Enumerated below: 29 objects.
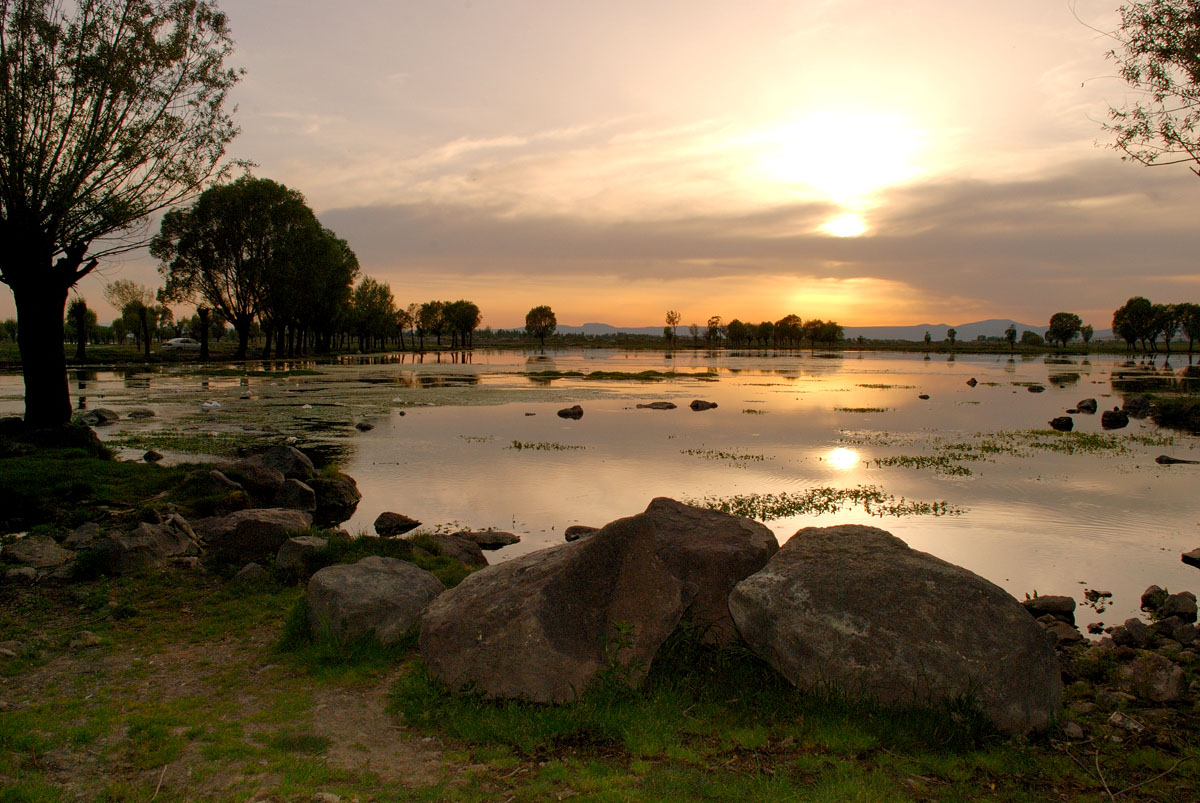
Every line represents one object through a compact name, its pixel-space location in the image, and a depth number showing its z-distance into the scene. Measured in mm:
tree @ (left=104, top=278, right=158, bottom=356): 124438
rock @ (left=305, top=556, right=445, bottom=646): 9297
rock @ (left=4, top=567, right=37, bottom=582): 11547
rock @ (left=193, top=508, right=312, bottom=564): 13289
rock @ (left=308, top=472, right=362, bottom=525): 19952
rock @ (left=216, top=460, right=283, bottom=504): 20422
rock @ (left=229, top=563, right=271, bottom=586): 11961
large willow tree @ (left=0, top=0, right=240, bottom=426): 21906
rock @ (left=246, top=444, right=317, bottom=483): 22234
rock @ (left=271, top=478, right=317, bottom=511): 20062
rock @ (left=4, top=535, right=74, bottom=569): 12391
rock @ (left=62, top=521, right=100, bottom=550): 13672
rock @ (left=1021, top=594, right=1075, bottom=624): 12641
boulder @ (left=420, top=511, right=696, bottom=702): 7836
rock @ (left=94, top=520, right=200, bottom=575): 12289
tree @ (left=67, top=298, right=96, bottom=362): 85212
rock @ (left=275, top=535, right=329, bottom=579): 12297
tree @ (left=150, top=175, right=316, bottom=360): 84875
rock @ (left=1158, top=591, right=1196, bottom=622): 12500
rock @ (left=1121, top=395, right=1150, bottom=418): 49469
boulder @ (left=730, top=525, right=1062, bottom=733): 7496
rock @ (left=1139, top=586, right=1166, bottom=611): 13195
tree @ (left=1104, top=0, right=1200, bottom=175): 19516
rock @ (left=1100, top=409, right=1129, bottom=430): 42319
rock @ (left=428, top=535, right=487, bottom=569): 14886
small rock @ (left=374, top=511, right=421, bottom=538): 18219
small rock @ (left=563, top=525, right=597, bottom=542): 17578
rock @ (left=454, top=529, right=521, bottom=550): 17297
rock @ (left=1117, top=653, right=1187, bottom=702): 8711
